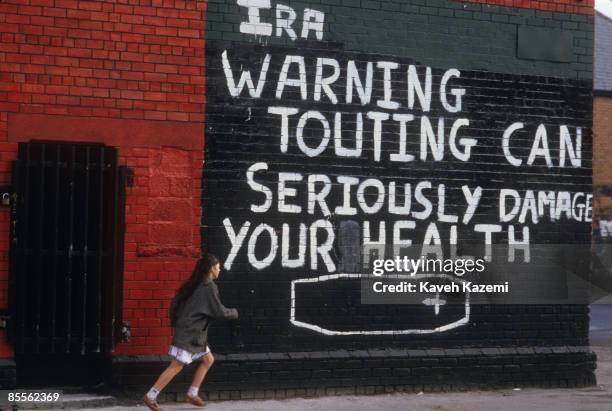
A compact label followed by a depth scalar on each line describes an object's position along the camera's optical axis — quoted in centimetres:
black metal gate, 1016
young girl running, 973
